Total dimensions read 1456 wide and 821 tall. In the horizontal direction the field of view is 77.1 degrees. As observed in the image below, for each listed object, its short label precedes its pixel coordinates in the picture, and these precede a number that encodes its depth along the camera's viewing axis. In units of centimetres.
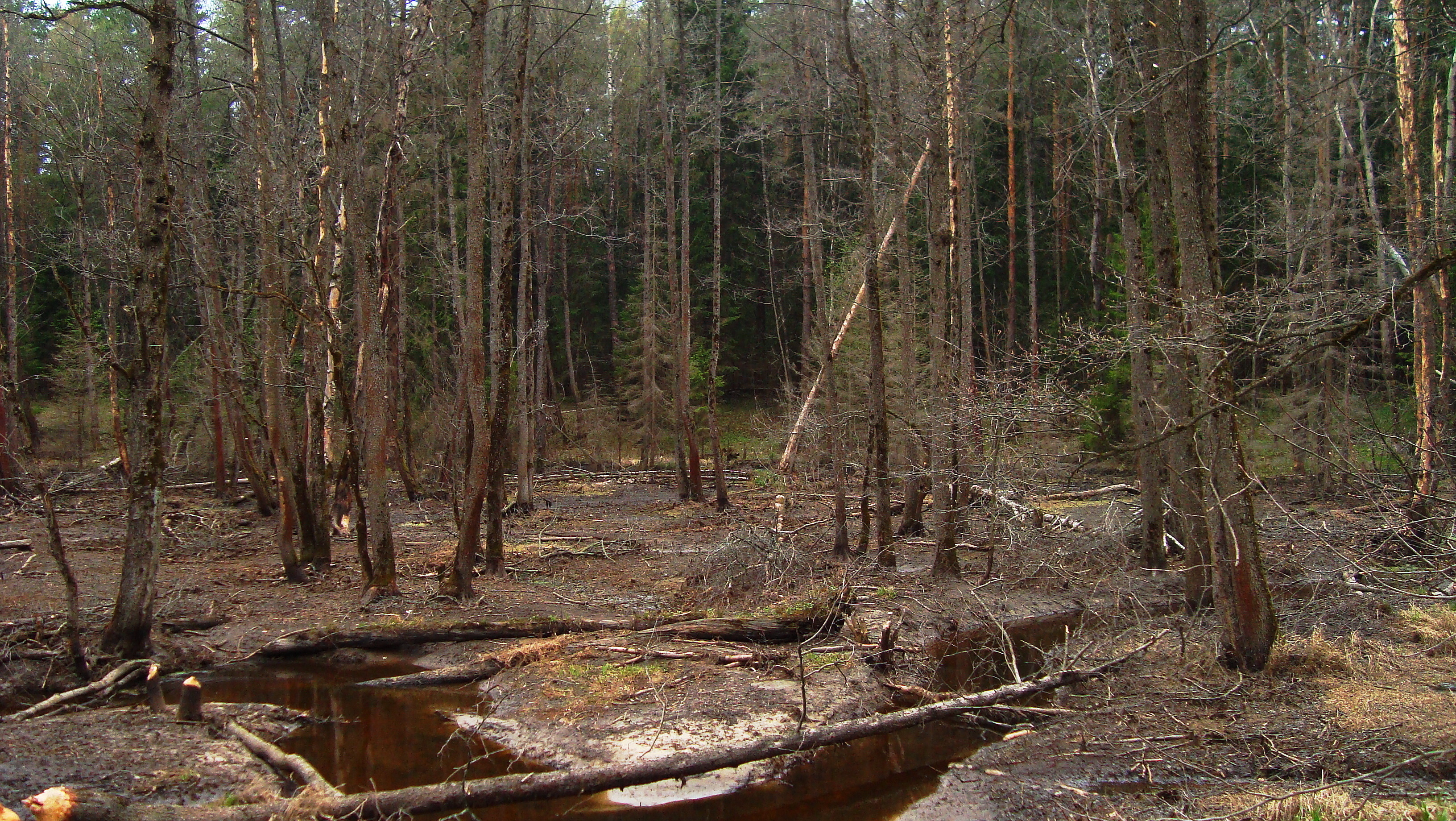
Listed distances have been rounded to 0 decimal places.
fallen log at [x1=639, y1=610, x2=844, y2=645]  984
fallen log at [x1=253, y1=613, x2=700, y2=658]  985
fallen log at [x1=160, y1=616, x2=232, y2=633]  1000
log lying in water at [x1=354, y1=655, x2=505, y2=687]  902
